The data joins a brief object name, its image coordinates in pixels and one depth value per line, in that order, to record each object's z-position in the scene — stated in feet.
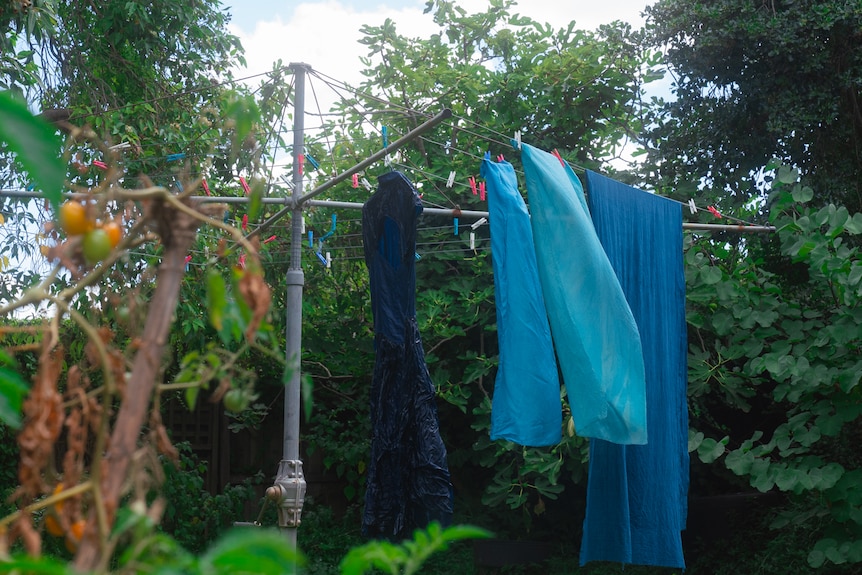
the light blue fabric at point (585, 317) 8.48
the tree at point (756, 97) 16.67
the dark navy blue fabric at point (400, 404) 9.73
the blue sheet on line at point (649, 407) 9.73
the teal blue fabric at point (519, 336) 8.61
